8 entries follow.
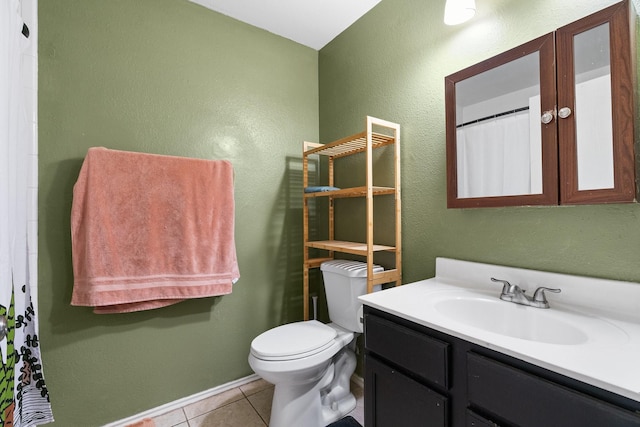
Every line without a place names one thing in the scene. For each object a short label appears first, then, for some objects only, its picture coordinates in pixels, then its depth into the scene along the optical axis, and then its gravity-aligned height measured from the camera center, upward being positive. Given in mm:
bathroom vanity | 604 -380
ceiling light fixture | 1178 +850
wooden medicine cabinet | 841 +324
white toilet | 1298 -679
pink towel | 1336 -74
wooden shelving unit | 1446 +123
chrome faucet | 976 -301
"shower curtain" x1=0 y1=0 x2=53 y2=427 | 662 -45
